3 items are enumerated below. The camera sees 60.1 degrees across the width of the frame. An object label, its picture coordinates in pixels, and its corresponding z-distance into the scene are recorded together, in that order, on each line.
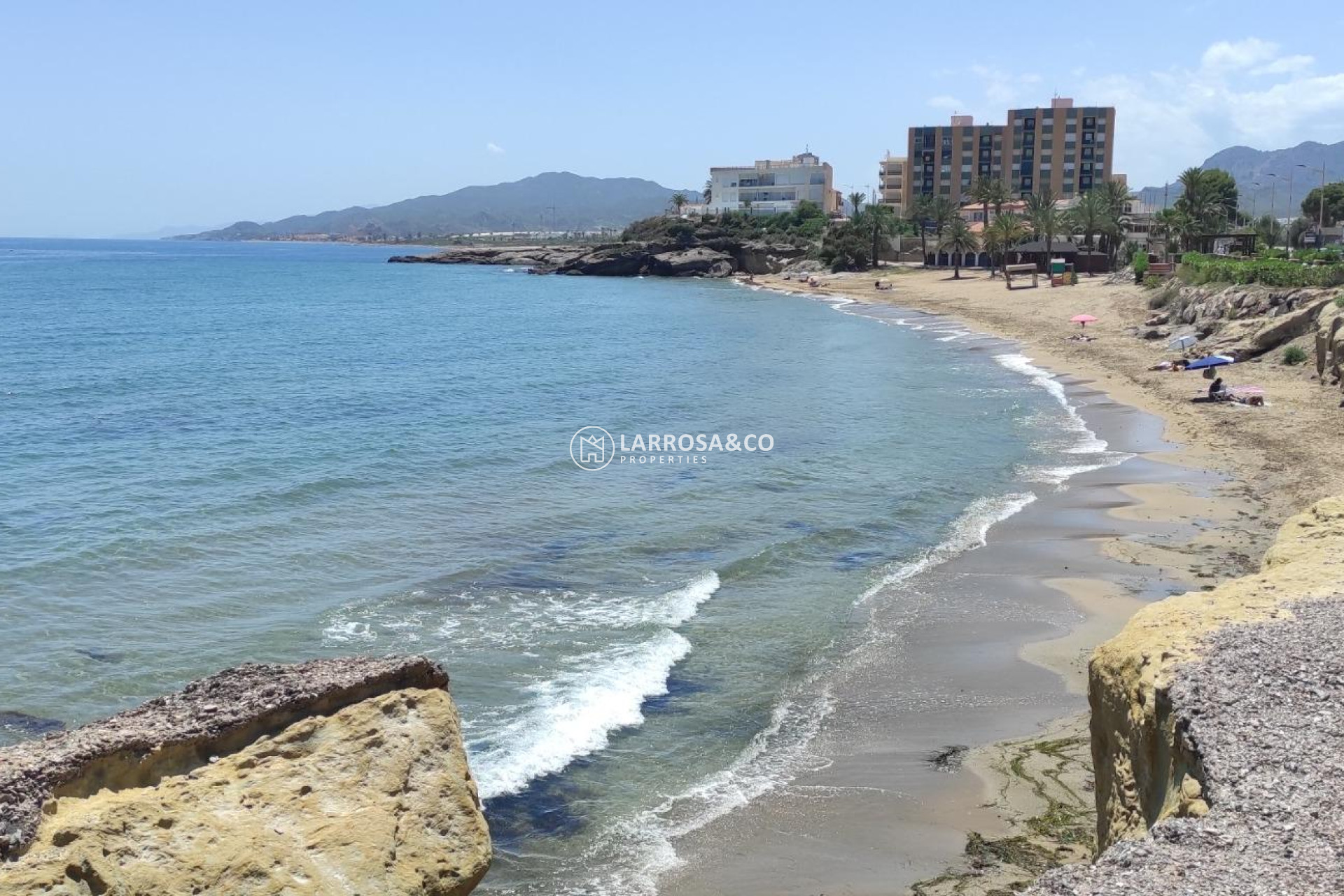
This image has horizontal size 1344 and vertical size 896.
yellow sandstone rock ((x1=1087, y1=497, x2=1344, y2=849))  8.78
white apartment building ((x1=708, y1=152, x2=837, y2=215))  178.50
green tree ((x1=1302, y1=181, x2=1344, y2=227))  111.94
